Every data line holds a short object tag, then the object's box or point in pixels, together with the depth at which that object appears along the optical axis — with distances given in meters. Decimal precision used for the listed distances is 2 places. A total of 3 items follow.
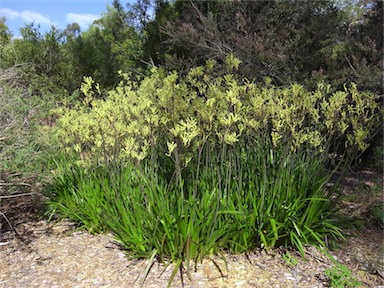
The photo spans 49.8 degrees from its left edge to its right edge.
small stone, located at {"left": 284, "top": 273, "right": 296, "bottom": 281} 3.03
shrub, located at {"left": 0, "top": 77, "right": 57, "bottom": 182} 4.23
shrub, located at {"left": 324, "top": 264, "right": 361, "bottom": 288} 2.88
